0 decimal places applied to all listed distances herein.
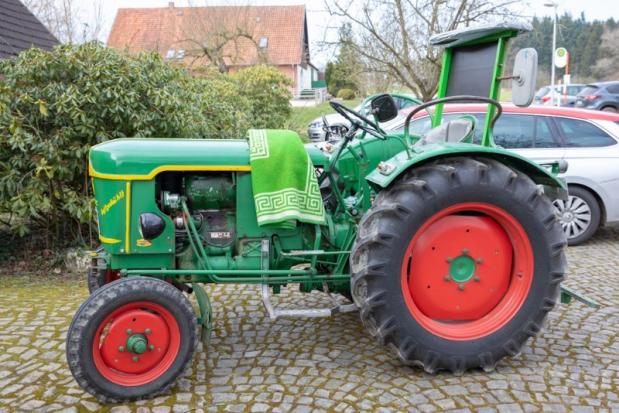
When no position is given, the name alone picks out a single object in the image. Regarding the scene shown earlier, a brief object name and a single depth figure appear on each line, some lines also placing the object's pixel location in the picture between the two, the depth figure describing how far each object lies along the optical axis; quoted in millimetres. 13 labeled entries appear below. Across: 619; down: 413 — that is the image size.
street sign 17969
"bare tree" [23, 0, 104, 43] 11266
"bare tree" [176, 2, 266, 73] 22484
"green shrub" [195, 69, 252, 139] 7125
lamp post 17628
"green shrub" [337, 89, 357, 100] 34031
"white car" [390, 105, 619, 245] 6598
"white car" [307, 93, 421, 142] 13674
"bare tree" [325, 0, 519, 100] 11641
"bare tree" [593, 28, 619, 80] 49344
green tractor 3045
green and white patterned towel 3271
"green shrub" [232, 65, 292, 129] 14055
